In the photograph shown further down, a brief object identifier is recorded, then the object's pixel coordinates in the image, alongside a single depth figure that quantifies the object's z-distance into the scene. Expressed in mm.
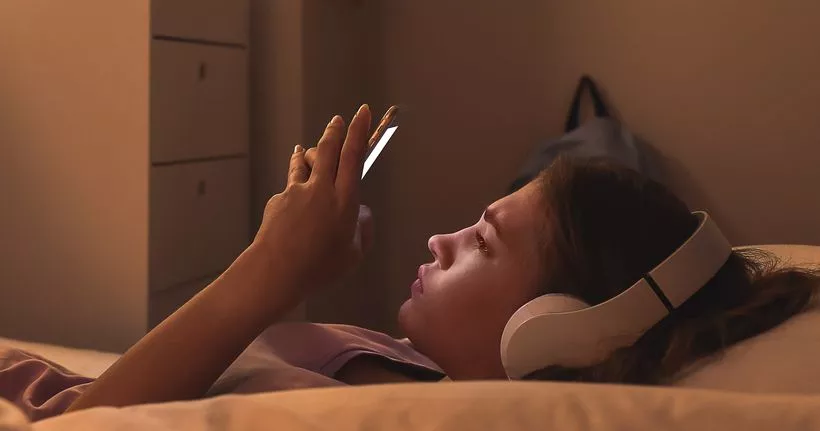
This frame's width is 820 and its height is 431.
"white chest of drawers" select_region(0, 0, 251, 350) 1398
